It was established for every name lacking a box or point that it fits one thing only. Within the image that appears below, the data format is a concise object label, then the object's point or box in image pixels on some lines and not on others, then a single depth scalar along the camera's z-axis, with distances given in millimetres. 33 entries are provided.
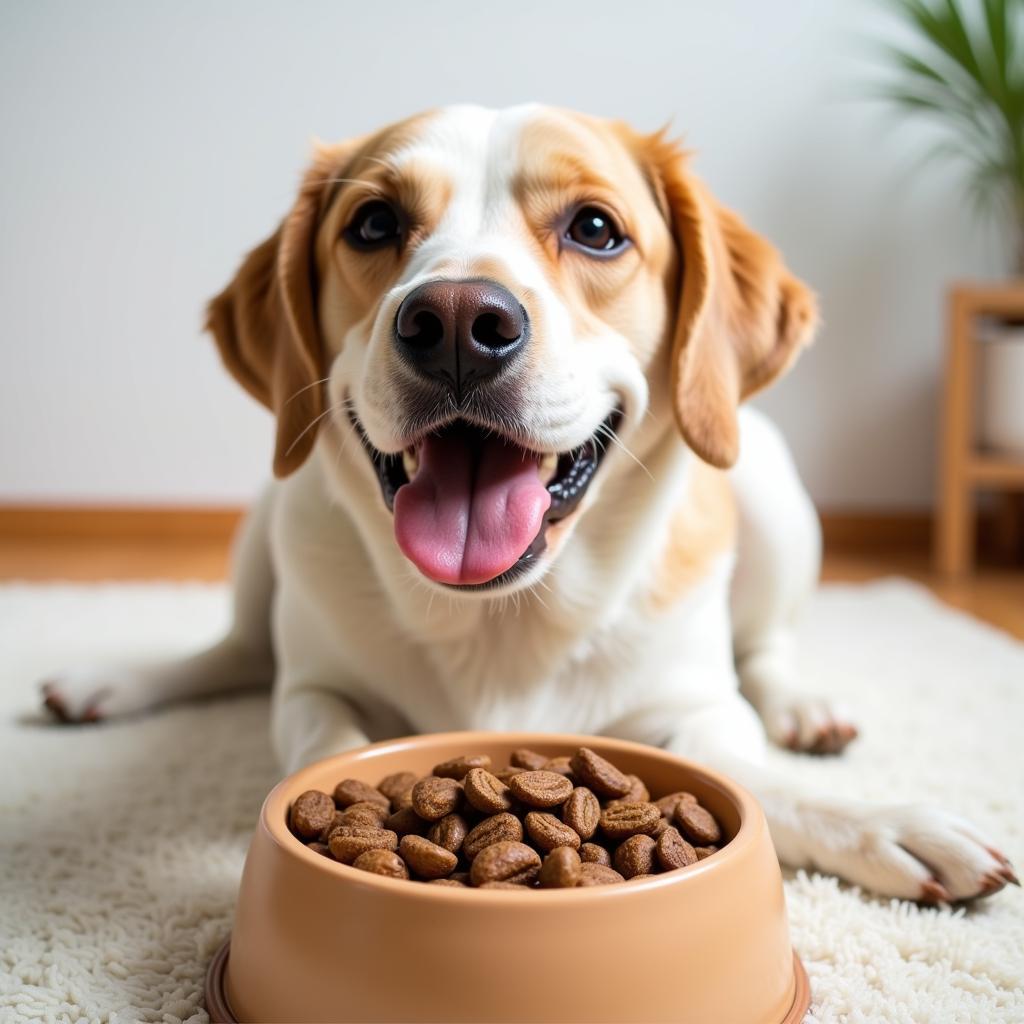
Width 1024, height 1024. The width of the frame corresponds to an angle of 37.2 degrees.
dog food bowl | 397
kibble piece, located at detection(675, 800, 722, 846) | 462
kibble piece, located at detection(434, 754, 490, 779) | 482
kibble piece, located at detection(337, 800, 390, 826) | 459
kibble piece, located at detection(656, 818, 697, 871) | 440
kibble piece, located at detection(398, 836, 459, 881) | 436
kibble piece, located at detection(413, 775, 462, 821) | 459
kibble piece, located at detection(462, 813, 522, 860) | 443
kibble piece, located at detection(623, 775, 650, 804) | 480
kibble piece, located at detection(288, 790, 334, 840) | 459
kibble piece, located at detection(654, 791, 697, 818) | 474
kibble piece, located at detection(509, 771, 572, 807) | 458
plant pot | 1354
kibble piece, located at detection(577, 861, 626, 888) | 427
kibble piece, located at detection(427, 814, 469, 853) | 447
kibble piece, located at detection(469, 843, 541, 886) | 426
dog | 523
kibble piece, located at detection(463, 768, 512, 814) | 457
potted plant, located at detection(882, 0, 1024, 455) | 1357
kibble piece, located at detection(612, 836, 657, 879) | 441
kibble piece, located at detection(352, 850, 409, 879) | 431
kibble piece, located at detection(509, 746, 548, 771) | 494
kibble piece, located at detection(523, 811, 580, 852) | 445
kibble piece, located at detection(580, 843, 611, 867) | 449
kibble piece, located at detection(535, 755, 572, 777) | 493
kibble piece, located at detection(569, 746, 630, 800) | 479
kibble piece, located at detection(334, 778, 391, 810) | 481
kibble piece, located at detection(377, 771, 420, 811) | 491
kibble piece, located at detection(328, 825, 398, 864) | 440
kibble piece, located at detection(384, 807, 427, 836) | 462
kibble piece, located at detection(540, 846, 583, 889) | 421
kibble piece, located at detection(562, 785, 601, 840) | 456
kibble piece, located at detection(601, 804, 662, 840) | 457
